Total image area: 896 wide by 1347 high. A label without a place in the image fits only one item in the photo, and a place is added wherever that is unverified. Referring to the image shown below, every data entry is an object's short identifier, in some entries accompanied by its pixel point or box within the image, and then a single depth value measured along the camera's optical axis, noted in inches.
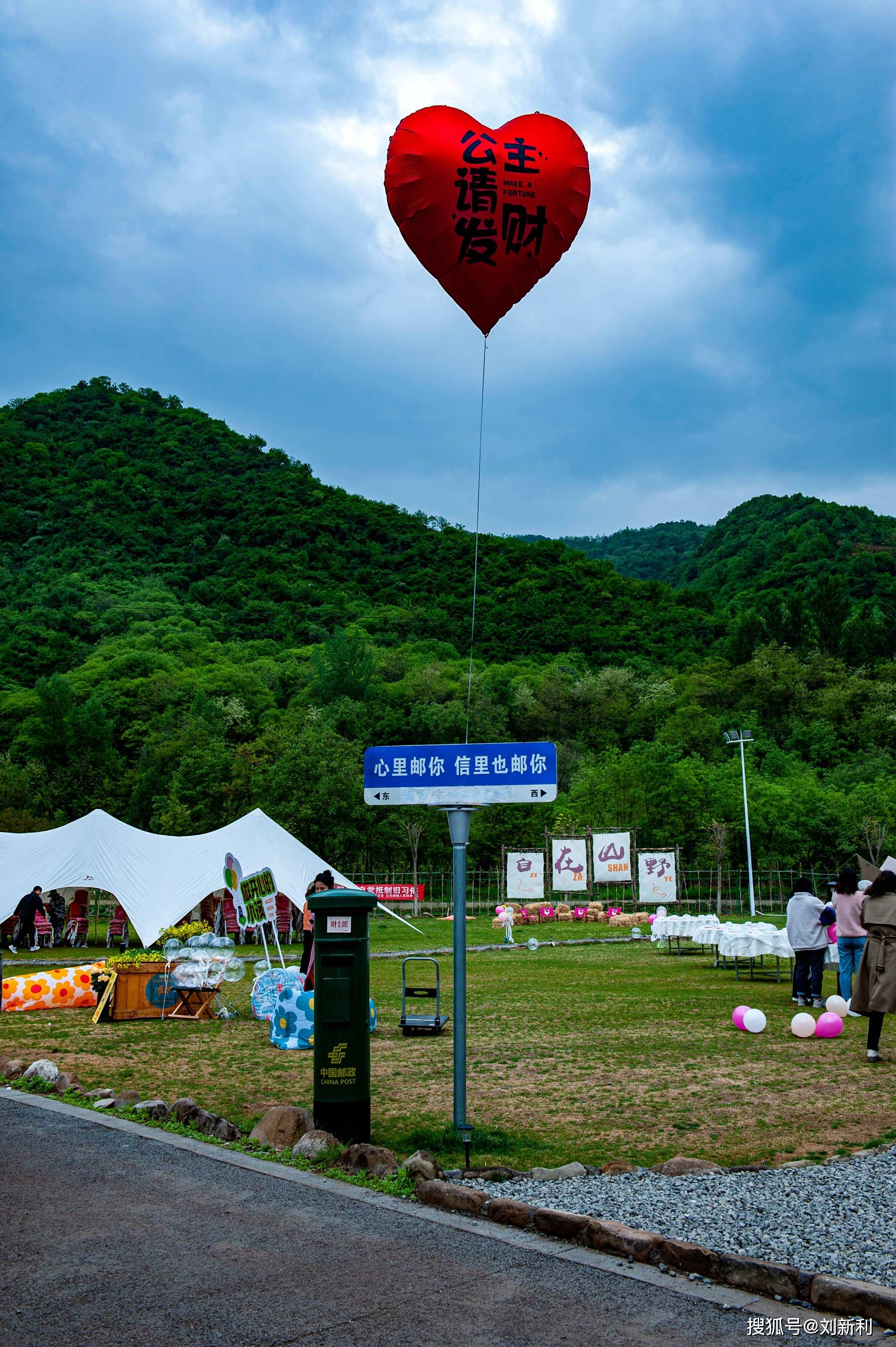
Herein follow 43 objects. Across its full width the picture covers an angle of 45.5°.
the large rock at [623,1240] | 160.6
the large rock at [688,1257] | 153.5
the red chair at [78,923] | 887.1
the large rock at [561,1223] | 170.2
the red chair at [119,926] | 898.7
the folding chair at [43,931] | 860.0
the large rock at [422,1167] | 200.1
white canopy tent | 750.5
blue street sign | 238.2
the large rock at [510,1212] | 177.3
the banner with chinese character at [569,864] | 1176.2
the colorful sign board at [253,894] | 574.6
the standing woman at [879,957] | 315.9
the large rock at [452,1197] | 185.2
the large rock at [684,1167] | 206.2
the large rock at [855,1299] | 136.8
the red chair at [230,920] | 916.6
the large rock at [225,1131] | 240.4
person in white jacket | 450.9
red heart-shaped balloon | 314.0
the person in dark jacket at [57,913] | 926.4
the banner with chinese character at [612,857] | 1212.5
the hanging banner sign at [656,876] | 1146.0
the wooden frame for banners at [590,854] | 1218.0
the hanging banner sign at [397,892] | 1264.8
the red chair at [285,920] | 915.4
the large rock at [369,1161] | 208.2
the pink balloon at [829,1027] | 386.0
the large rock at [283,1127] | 233.5
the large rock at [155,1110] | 260.4
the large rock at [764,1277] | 144.9
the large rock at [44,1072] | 306.7
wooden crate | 455.8
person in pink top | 416.2
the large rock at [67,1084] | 294.7
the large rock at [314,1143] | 221.9
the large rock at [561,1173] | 204.1
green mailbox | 239.8
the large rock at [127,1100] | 271.8
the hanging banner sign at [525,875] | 1218.6
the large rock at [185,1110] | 253.6
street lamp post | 1297.5
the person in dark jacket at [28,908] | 781.3
